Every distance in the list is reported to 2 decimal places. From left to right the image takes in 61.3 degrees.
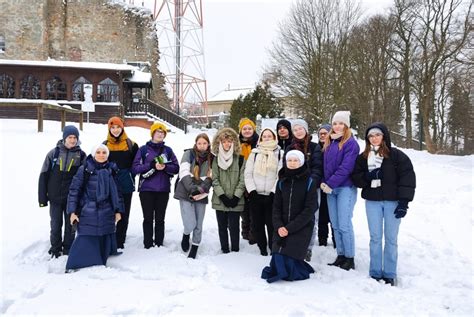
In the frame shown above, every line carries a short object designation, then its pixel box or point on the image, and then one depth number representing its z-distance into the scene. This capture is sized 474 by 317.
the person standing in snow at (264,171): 4.92
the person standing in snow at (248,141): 5.42
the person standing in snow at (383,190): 4.18
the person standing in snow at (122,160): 5.05
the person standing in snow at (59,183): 4.83
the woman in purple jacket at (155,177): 5.07
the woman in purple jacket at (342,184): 4.56
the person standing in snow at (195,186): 5.02
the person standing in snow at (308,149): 4.74
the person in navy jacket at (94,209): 4.51
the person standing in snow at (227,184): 5.02
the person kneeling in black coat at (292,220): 4.26
